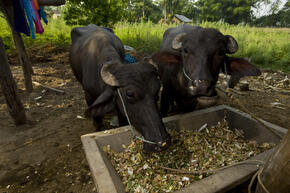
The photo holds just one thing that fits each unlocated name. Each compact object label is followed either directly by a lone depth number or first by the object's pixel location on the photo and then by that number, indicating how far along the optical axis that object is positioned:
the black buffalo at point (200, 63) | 2.08
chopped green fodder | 1.80
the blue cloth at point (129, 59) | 2.99
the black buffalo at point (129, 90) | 1.79
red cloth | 3.74
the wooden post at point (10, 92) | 3.14
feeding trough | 1.46
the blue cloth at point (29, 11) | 3.55
